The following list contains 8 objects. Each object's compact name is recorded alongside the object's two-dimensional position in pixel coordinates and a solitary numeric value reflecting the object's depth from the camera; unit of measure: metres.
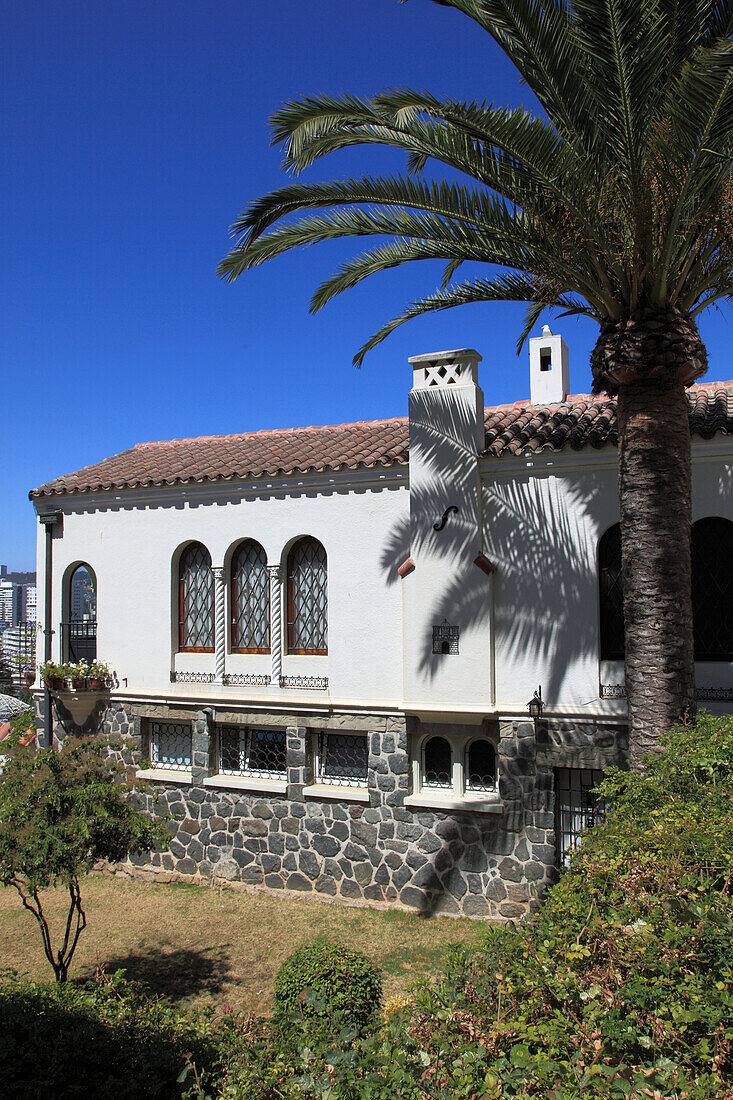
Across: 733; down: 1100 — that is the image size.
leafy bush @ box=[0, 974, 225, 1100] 4.86
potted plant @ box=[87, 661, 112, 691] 13.93
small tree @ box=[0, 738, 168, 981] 8.22
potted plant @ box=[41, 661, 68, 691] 13.88
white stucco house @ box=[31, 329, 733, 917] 10.45
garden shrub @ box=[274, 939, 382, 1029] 7.17
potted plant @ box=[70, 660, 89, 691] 13.82
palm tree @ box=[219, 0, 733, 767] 6.89
